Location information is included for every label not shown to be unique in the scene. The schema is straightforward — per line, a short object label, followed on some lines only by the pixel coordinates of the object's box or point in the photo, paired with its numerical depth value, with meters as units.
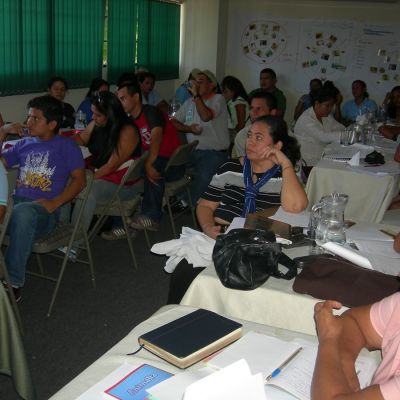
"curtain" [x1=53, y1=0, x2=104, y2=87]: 5.99
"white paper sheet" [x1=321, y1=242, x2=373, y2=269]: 1.81
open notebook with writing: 1.19
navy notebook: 1.24
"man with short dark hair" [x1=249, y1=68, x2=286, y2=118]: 7.68
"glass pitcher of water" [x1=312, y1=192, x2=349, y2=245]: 2.06
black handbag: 1.68
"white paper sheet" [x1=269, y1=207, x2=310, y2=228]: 2.32
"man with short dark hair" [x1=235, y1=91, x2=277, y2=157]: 3.96
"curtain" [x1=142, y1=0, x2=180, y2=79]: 7.95
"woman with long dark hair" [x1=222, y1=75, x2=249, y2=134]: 6.13
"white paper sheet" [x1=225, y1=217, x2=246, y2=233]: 2.17
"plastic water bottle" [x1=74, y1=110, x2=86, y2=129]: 4.73
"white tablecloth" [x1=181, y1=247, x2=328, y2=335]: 1.69
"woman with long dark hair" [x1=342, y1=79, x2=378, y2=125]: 7.93
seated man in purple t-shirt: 3.16
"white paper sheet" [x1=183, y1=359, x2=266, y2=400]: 0.99
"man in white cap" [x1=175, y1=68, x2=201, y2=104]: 6.86
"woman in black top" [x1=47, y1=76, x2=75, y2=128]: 5.42
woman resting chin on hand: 2.67
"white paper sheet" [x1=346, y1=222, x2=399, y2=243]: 2.16
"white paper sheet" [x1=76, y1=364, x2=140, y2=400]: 1.12
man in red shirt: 4.18
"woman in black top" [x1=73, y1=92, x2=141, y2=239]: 3.76
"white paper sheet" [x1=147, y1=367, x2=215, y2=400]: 1.10
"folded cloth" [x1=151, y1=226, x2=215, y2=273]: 2.01
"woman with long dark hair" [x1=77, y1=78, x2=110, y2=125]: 5.50
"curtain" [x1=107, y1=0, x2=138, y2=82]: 7.00
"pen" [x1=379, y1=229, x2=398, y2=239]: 2.20
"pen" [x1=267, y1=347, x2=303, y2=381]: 1.21
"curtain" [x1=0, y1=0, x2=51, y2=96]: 5.20
